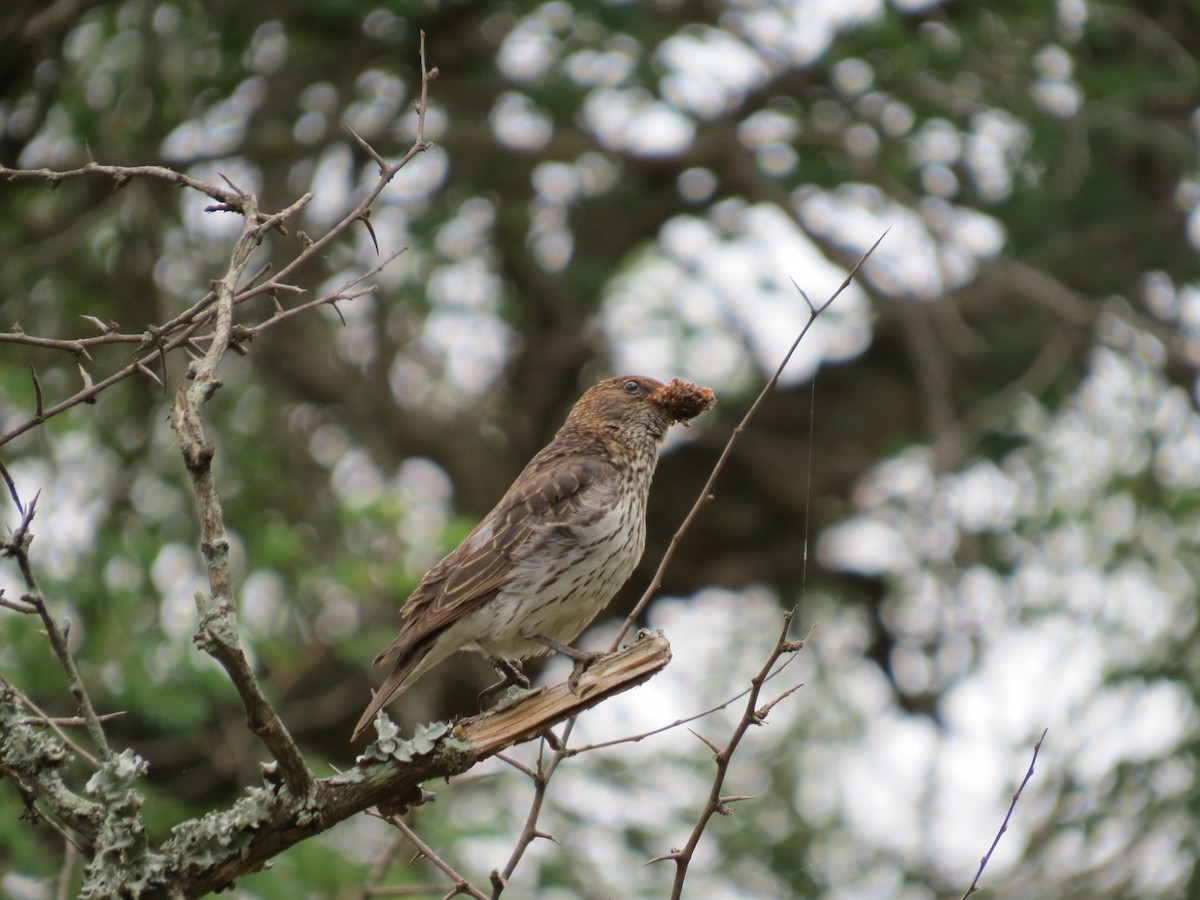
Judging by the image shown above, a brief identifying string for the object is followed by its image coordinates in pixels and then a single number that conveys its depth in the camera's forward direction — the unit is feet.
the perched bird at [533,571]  29.35
